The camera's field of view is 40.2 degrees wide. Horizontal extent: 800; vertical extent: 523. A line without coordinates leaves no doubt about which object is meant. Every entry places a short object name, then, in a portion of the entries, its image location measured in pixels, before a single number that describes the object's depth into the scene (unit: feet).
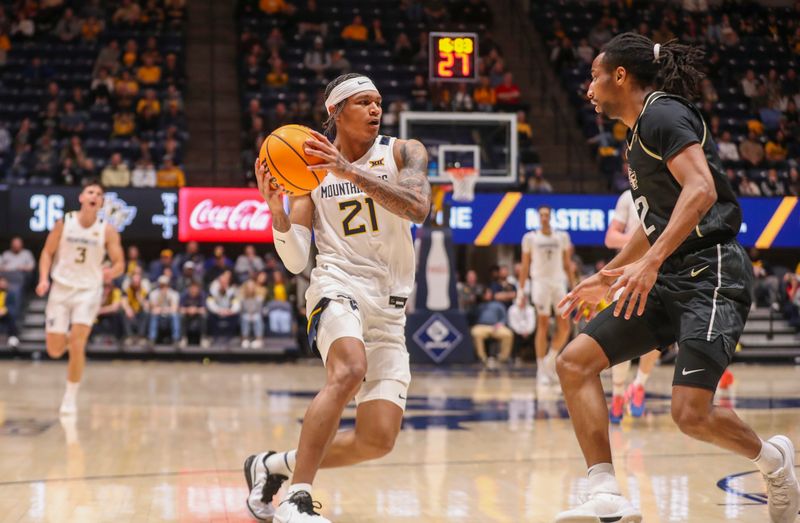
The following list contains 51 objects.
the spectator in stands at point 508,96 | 64.39
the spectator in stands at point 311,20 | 70.38
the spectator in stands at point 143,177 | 56.59
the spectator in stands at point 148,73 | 64.75
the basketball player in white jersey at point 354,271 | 14.64
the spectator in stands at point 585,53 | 71.31
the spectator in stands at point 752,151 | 64.13
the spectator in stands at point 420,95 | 62.13
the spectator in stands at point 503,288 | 55.06
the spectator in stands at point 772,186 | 60.70
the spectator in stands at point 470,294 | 54.95
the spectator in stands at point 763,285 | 58.29
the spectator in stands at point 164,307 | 53.72
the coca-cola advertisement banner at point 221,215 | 55.21
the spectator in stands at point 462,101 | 57.06
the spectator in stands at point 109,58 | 64.23
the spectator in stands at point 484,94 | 64.79
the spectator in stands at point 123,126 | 61.26
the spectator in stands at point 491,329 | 53.31
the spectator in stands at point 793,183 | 60.13
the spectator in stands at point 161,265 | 55.72
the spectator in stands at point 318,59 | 67.00
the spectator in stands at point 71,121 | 60.03
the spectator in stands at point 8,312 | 53.52
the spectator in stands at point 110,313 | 53.93
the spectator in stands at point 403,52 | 68.49
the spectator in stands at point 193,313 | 54.13
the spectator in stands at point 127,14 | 68.23
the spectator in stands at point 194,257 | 56.18
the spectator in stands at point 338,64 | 66.39
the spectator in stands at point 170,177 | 57.11
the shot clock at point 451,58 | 46.24
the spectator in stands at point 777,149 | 64.80
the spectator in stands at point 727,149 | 64.23
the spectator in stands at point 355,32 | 69.87
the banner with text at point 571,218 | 56.03
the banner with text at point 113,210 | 54.29
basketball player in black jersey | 13.44
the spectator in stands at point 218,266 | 55.93
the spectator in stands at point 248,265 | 56.18
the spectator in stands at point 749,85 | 69.97
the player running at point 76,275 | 30.42
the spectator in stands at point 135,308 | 53.98
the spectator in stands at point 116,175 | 56.24
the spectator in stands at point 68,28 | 67.00
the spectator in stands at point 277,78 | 65.77
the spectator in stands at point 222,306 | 54.19
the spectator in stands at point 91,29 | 67.00
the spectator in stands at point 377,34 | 69.87
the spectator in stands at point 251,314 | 53.78
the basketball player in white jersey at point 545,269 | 41.29
